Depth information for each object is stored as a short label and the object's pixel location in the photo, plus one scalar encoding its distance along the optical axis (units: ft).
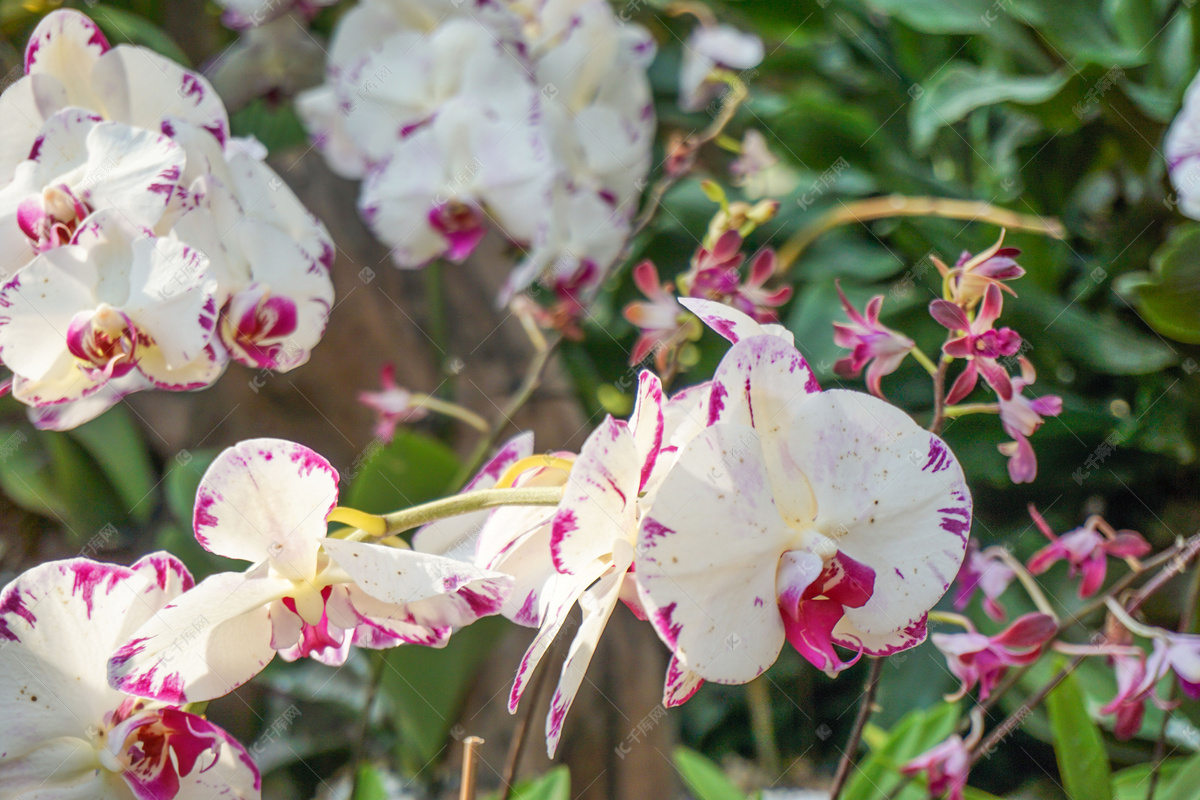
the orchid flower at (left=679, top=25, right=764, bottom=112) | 5.90
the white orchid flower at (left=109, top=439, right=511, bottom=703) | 3.94
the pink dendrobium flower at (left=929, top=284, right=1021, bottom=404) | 4.13
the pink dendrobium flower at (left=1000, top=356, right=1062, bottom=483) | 4.15
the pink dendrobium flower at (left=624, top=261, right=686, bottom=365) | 4.51
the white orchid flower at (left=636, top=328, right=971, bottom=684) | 3.90
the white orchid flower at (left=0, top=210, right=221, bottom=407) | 4.12
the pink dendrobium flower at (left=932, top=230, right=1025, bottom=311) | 4.15
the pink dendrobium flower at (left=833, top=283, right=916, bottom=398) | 4.21
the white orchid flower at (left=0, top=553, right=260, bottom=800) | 4.06
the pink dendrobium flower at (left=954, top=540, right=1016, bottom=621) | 4.47
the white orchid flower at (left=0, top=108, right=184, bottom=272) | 4.16
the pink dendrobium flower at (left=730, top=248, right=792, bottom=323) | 4.33
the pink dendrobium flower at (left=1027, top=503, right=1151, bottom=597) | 4.37
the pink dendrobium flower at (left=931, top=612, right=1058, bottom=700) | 4.30
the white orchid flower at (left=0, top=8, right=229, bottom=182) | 4.27
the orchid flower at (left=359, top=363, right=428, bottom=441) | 4.95
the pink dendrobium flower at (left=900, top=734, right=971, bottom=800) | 4.33
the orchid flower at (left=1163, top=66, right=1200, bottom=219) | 4.55
